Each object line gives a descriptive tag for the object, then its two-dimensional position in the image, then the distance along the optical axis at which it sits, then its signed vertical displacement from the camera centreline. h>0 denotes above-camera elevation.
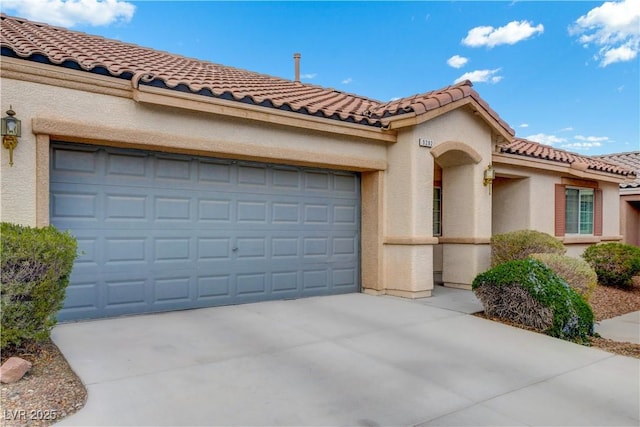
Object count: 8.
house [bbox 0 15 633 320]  6.34 +0.82
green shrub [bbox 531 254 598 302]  7.93 -0.98
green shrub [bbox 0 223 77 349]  4.13 -0.63
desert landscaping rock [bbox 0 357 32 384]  3.91 -1.43
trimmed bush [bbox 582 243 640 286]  11.23 -1.10
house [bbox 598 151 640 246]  17.64 +0.48
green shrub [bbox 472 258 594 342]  6.57 -1.29
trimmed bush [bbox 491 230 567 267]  9.75 -0.57
